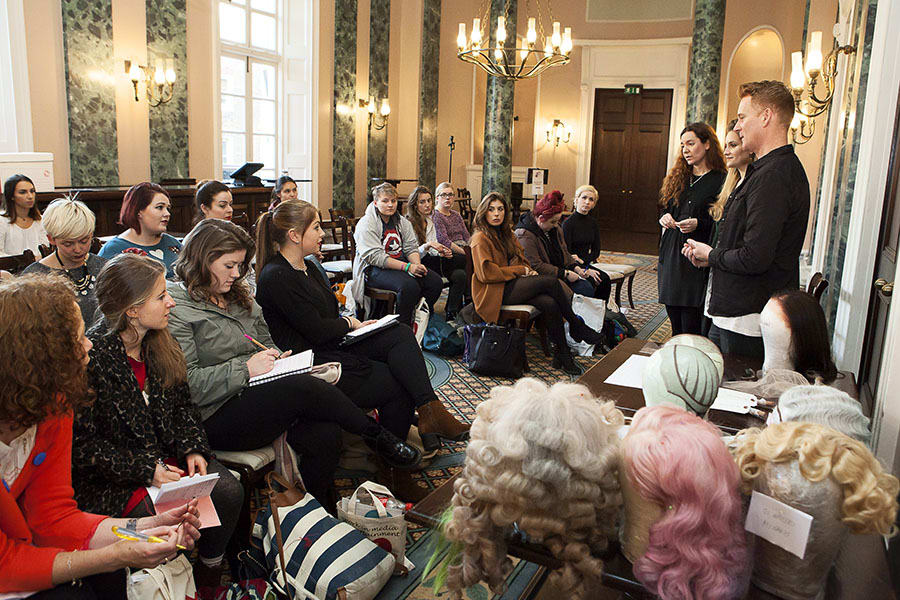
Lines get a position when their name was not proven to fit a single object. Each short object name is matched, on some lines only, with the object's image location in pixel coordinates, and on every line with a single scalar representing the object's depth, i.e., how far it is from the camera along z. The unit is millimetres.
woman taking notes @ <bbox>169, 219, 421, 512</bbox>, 2629
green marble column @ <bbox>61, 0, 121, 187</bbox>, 7562
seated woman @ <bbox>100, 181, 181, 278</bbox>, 3924
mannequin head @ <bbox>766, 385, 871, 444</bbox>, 1538
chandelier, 7031
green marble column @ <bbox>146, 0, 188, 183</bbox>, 8445
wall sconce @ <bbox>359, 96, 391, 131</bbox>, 12260
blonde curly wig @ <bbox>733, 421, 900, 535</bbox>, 1257
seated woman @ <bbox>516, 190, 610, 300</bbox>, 5691
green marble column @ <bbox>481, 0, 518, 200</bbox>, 10758
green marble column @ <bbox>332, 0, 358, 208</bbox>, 11312
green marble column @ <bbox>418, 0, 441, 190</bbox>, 13266
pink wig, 1296
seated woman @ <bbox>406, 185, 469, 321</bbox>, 6441
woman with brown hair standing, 3805
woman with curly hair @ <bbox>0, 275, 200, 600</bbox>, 1614
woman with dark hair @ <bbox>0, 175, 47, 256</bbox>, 5320
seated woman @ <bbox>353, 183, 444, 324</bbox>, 5379
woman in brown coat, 5270
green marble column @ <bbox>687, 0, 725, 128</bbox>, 9266
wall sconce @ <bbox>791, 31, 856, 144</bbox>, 4844
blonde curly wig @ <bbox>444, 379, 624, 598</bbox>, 1398
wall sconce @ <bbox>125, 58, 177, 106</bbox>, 8185
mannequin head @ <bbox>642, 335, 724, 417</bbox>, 1863
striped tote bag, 2250
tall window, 10203
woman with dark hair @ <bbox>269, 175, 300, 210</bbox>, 6496
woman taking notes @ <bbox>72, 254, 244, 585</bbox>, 2107
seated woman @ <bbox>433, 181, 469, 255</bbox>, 6852
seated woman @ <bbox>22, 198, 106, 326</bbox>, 3189
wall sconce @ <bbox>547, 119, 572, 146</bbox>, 14988
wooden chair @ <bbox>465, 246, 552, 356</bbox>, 5297
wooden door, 14641
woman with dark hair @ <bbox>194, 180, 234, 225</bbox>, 4848
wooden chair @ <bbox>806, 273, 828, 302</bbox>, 3060
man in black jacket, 2633
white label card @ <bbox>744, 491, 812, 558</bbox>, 1271
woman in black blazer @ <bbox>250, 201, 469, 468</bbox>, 3336
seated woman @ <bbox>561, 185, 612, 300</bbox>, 6219
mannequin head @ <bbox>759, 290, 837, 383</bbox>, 2221
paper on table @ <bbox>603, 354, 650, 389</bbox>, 2555
